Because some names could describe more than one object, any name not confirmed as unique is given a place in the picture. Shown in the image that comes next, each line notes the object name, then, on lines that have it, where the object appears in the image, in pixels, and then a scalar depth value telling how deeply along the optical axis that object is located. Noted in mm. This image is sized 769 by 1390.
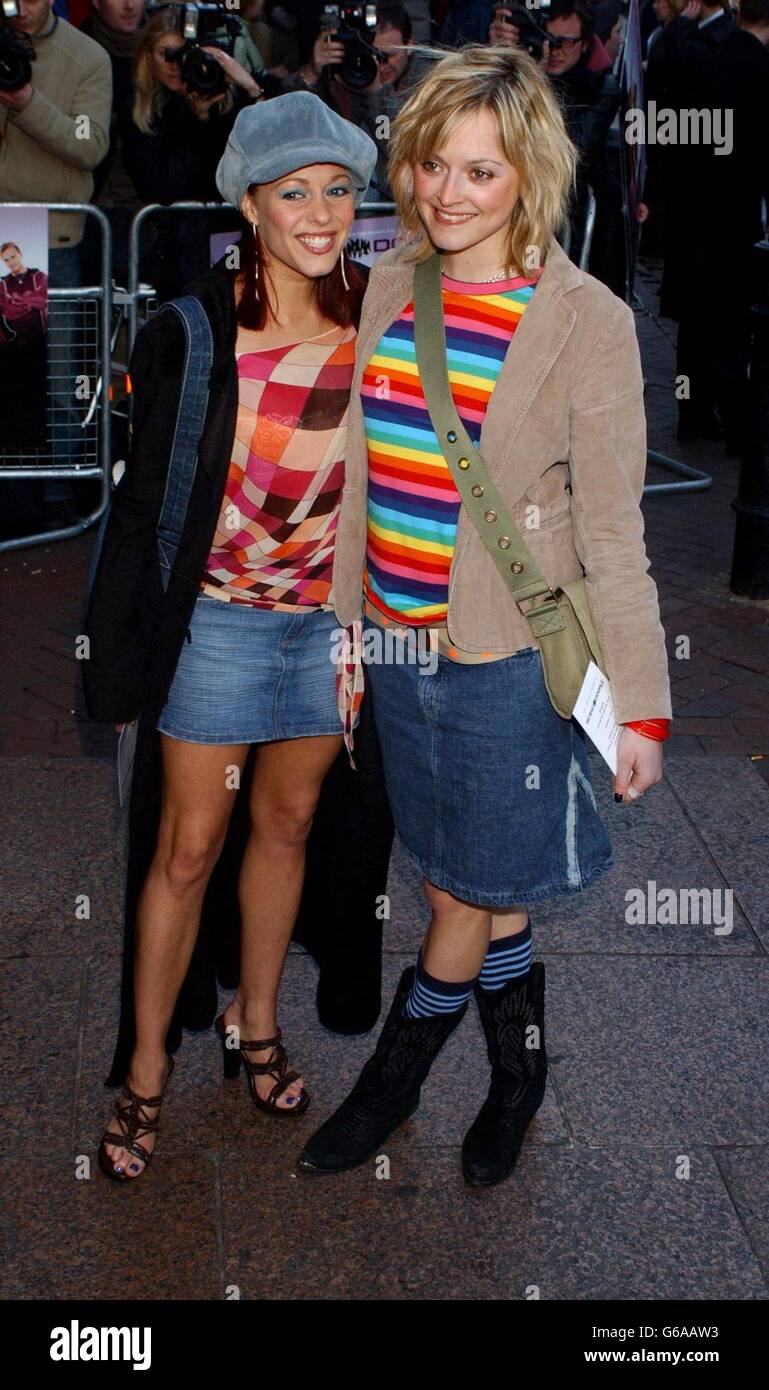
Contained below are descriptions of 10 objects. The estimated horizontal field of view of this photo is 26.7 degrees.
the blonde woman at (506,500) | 2705
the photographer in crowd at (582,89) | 8188
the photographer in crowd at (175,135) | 6949
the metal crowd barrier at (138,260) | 6965
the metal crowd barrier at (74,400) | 7074
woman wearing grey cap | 2893
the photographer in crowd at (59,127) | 6801
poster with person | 6715
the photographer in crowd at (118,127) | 7344
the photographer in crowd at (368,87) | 7871
